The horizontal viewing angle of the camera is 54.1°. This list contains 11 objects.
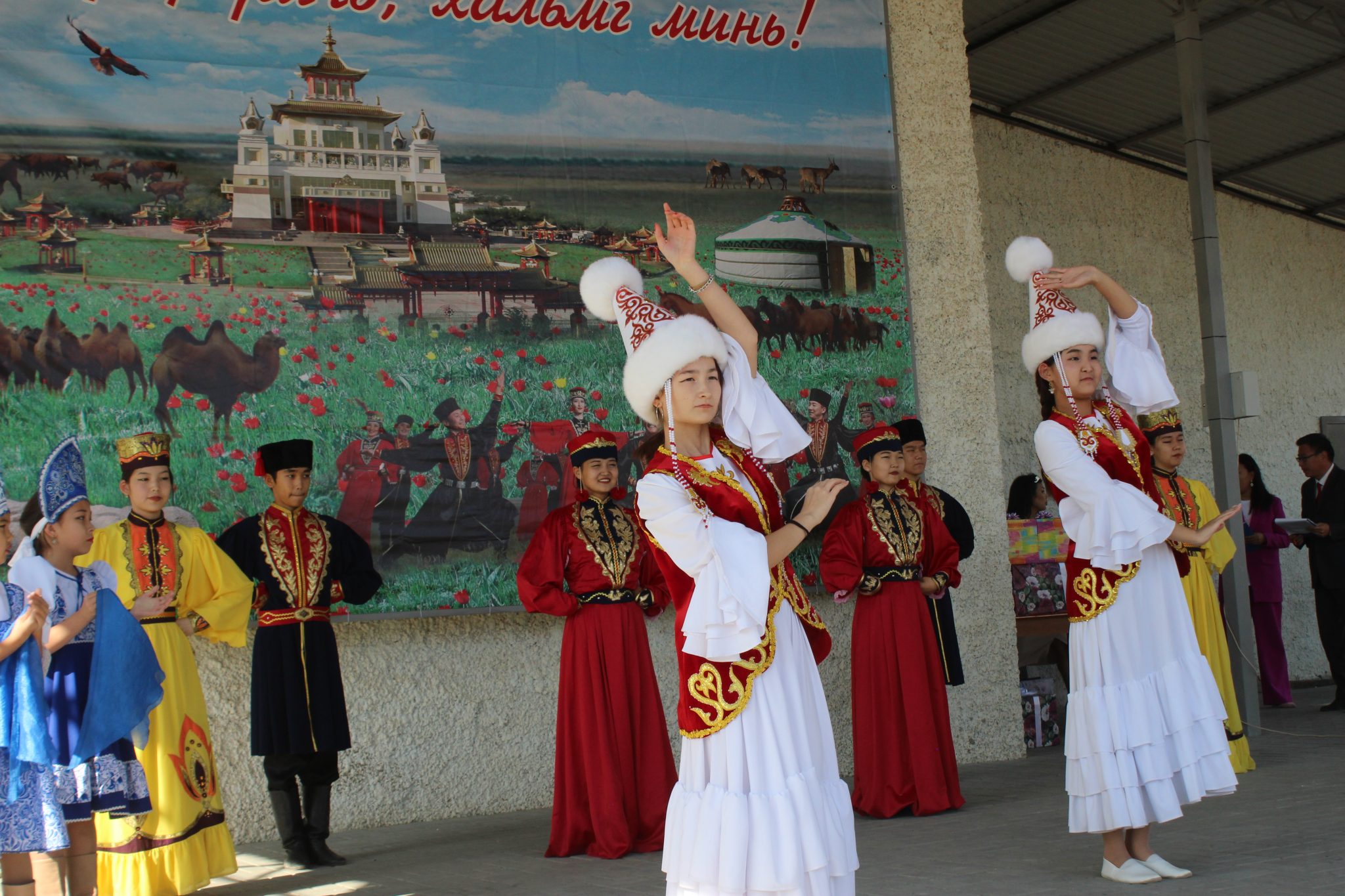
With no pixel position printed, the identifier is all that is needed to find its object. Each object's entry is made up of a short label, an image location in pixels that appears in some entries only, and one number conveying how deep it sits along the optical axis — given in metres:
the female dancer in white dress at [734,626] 2.95
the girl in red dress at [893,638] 5.93
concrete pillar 7.17
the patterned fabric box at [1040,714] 8.00
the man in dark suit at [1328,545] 9.32
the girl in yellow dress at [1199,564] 6.37
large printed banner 5.65
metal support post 7.71
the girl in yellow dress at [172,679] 4.65
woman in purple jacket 9.73
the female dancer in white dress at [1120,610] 4.07
